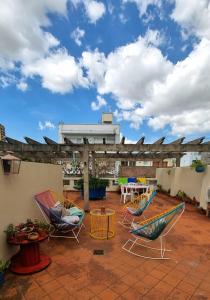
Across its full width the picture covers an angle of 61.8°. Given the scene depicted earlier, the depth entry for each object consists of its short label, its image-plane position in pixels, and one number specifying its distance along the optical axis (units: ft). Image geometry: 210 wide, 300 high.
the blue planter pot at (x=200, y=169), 18.99
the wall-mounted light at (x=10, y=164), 8.66
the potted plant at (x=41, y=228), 9.26
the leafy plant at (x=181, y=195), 24.25
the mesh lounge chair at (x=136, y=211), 13.94
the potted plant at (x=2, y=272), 7.01
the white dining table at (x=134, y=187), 24.47
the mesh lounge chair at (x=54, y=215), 10.96
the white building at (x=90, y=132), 56.54
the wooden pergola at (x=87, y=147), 17.30
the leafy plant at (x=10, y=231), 8.57
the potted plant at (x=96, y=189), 25.48
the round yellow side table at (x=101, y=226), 12.27
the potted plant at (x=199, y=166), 19.01
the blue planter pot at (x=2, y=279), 7.00
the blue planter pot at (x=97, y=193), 25.52
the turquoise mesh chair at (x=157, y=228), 9.23
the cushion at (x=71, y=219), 11.29
